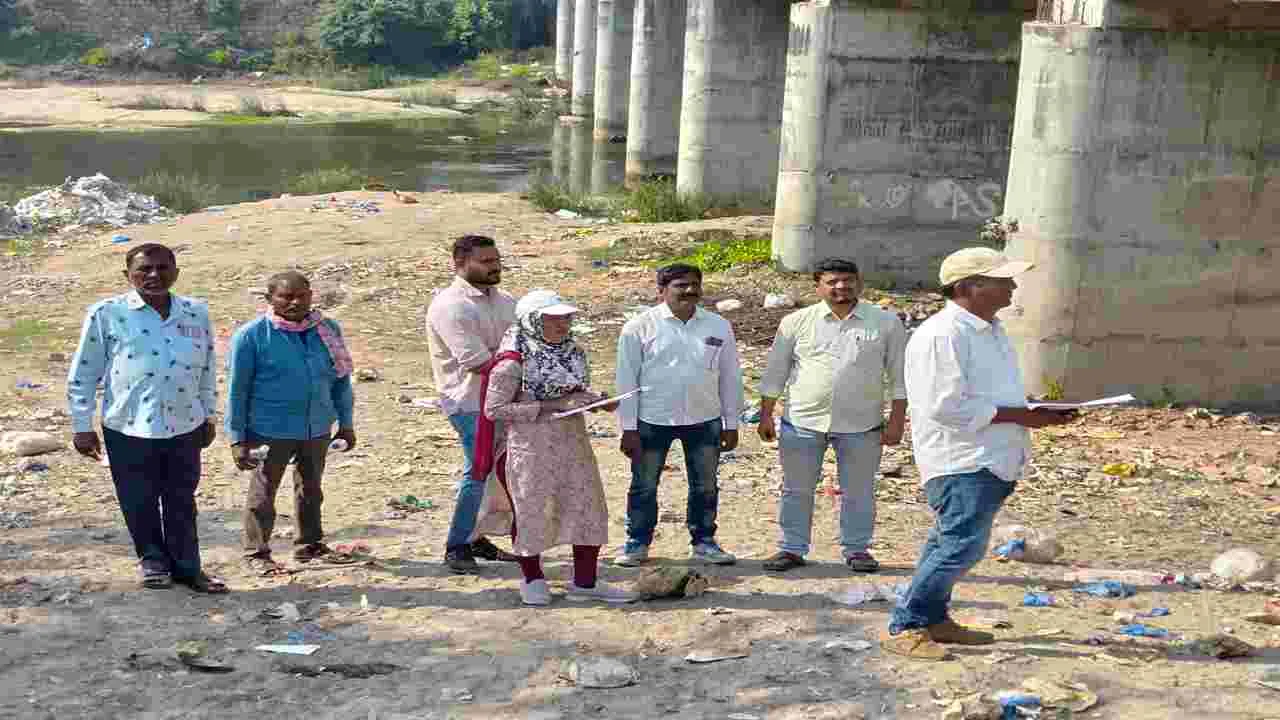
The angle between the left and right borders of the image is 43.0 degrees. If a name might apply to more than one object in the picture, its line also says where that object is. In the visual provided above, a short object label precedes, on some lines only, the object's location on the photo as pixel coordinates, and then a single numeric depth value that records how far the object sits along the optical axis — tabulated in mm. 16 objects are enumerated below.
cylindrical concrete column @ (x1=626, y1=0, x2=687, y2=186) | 31156
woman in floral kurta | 6297
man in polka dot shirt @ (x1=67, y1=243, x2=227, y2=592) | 6469
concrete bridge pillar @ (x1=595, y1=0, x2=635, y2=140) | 40156
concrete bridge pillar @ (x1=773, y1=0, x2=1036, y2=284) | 16328
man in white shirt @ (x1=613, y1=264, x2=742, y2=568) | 6969
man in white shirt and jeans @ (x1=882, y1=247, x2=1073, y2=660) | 5406
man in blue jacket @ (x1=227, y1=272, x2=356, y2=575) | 6781
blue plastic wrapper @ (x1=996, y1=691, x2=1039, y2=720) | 5172
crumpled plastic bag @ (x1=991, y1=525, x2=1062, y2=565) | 7461
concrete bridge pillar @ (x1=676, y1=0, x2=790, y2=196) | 24031
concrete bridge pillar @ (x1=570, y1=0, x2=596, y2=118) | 47344
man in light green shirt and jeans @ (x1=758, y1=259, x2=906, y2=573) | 6875
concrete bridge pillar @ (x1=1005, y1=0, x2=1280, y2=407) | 10836
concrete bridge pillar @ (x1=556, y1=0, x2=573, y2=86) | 55875
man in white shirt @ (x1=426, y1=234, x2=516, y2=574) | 6809
